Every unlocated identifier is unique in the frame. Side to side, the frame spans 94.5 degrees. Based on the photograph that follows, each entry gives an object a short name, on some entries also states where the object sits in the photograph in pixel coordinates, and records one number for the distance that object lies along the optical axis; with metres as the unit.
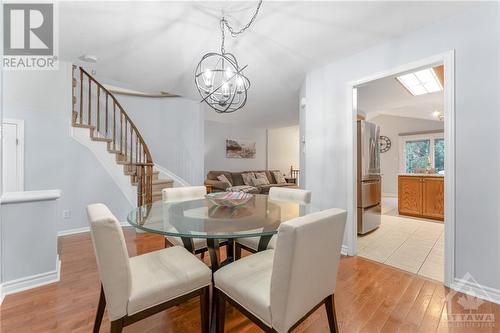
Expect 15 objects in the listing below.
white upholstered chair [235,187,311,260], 1.90
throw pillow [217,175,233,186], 5.76
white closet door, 2.80
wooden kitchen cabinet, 4.27
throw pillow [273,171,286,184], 7.39
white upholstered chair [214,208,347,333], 0.97
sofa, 5.55
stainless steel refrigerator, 3.33
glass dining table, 1.27
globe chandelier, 2.00
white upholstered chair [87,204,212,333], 1.06
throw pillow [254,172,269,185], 6.85
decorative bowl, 1.78
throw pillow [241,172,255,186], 6.50
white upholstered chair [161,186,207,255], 1.92
